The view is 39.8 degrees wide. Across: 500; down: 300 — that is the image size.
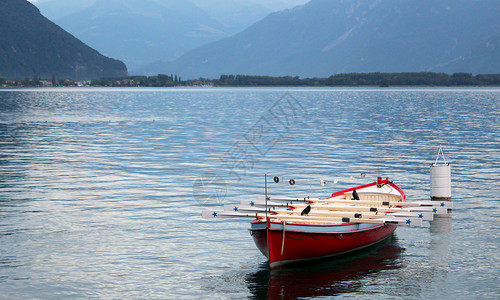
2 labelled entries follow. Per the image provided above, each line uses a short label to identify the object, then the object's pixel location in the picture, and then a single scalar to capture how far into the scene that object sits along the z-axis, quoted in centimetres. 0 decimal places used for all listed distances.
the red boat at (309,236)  2664
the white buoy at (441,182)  3859
